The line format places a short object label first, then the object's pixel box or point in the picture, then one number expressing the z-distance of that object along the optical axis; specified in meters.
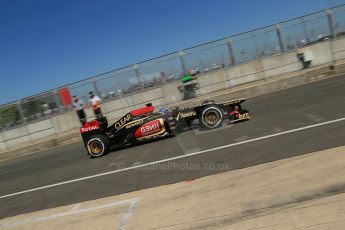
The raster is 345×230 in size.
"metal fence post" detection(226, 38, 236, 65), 18.97
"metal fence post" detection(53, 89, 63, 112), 18.73
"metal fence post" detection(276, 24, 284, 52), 19.20
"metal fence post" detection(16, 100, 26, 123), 18.86
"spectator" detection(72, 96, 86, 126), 18.33
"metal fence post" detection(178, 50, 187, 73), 18.83
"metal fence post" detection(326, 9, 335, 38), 19.17
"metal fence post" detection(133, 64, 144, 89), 18.58
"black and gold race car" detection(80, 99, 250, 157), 11.47
